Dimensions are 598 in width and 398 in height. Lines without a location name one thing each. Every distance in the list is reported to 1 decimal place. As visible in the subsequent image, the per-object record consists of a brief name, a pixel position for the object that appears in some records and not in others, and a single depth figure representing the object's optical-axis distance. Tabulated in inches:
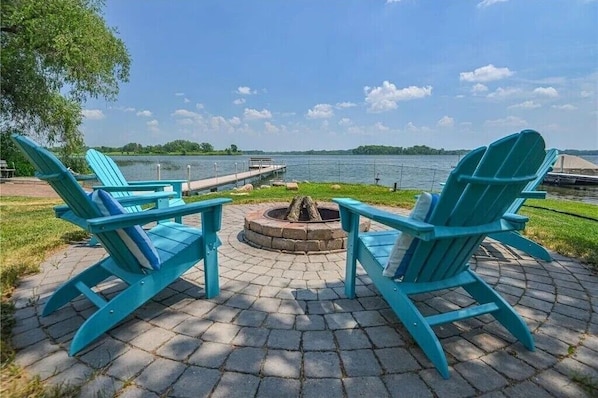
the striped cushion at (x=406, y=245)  61.7
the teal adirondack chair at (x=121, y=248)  60.5
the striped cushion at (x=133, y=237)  64.6
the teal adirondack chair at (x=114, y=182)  133.9
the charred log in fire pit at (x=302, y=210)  155.0
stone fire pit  128.5
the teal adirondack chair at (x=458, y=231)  53.5
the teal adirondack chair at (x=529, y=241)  117.3
